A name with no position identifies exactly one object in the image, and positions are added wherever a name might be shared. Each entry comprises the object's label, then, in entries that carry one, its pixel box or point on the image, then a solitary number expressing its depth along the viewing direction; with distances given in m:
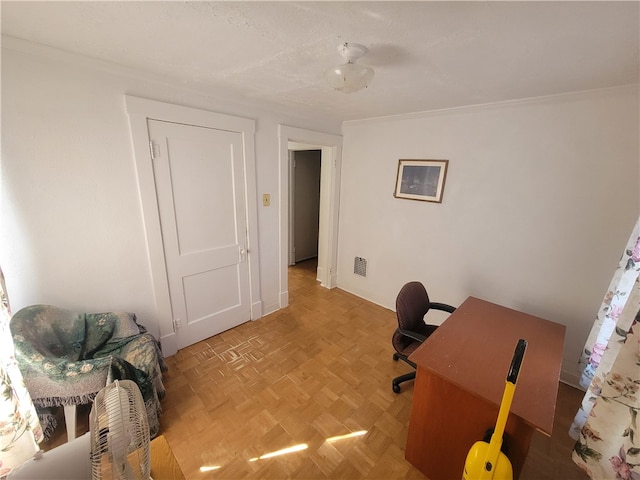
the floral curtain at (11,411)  1.06
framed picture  2.57
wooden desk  1.12
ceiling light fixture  1.29
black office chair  1.85
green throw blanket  1.40
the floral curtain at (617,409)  1.02
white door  2.06
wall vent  3.43
